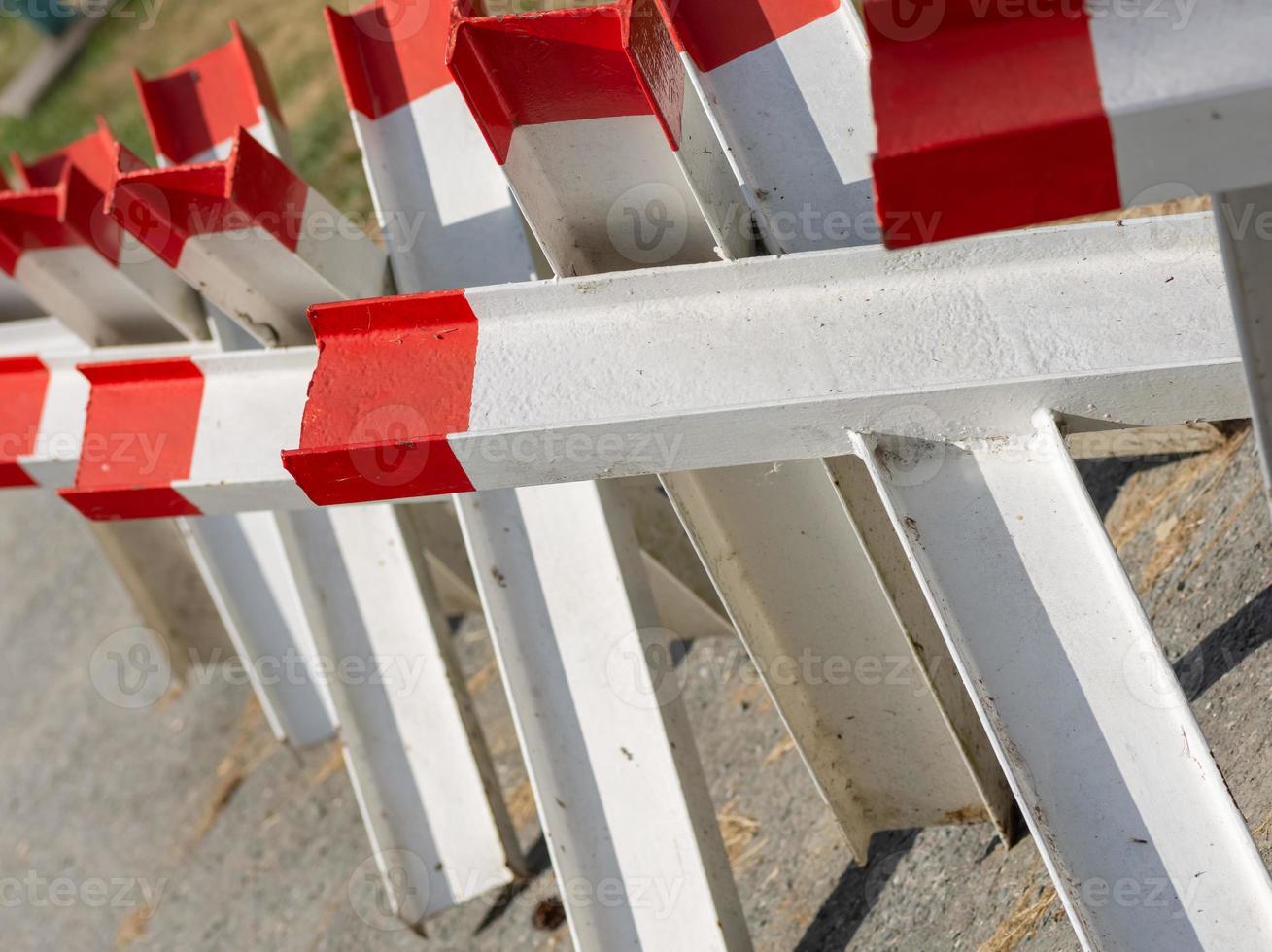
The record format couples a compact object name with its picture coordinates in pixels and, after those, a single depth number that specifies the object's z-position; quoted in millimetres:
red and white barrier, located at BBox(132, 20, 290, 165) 3047
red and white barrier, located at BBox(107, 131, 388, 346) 2207
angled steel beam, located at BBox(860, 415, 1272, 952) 1632
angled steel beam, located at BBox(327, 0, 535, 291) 2506
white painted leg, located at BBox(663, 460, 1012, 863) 2295
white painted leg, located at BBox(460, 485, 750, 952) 2451
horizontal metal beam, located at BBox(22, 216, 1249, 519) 1733
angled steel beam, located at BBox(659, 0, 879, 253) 1961
